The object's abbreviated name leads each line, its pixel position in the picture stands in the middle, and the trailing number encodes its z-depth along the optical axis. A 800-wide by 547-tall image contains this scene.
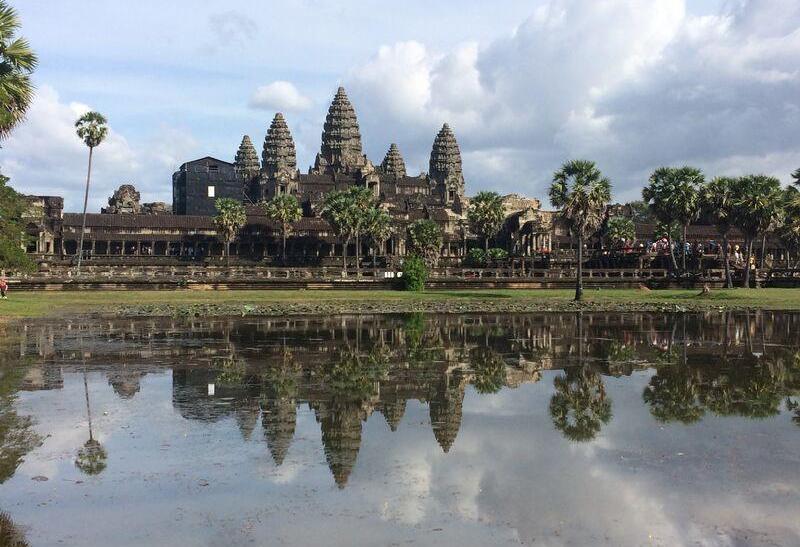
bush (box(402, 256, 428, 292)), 72.00
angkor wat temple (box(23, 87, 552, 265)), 114.62
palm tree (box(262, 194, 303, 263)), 112.19
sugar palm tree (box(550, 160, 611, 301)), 64.12
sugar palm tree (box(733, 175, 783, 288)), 74.75
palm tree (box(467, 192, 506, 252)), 111.31
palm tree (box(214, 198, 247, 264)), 109.54
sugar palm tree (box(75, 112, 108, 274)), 90.44
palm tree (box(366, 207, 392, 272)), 101.06
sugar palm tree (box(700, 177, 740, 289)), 76.75
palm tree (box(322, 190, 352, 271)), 97.44
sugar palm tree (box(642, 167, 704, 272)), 78.44
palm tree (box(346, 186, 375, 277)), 97.81
